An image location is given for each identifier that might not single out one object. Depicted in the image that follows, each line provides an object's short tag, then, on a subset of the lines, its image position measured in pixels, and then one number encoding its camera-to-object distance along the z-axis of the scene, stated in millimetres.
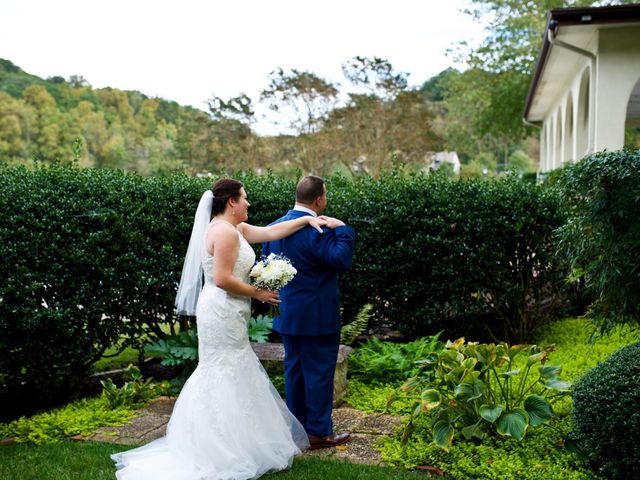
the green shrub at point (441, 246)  7453
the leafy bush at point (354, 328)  7414
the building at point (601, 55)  10117
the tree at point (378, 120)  38844
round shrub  3998
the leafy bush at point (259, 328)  6492
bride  4566
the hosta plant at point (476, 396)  4730
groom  4840
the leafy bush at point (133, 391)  6277
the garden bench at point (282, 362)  6102
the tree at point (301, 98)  41500
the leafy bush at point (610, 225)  5074
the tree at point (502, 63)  29828
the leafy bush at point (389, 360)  6680
